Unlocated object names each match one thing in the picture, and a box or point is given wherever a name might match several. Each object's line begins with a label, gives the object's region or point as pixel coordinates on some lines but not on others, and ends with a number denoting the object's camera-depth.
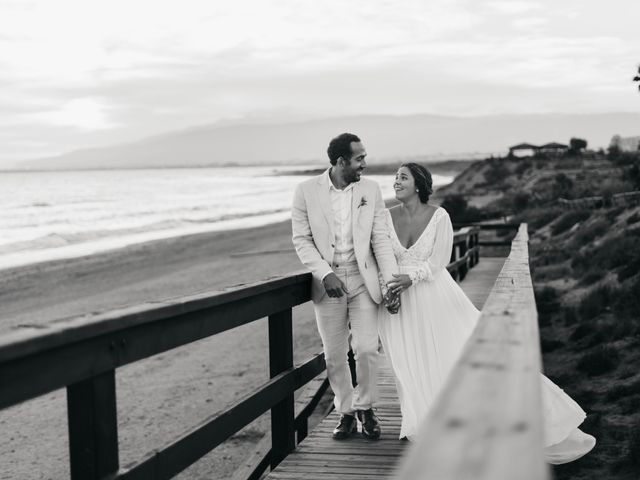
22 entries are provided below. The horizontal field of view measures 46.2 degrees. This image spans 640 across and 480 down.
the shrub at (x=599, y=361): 7.61
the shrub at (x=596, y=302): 9.89
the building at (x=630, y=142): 110.12
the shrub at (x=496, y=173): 59.52
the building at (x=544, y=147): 81.38
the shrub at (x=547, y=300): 11.15
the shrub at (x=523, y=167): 60.44
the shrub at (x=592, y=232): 15.72
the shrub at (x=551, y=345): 8.91
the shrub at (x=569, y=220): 19.80
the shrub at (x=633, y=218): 14.47
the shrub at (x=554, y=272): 13.68
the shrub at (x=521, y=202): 32.41
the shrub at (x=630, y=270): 10.71
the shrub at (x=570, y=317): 10.00
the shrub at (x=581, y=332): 9.10
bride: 4.15
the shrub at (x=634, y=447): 5.16
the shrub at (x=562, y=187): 32.34
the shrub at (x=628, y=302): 9.11
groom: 4.27
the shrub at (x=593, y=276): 11.86
